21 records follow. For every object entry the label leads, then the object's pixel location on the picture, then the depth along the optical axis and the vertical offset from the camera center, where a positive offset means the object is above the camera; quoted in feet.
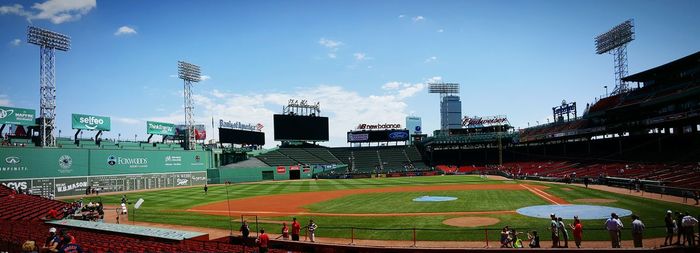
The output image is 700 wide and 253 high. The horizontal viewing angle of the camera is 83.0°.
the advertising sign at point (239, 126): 300.61 +15.76
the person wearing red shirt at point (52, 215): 79.87 -13.30
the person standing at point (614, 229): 51.16 -11.93
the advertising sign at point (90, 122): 206.28 +14.40
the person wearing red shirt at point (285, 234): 63.57 -14.39
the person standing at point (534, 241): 51.90 -13.71
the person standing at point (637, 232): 50.49 -12.31
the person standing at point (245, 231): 63.00 -13.68
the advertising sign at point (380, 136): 359.25 +6.00
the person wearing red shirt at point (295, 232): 62.18 -13.79
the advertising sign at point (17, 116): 175.52 +15.75
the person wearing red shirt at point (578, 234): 52.60 -12.88
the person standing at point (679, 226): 51.44 -11.92
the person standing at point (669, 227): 51.29 -11.80
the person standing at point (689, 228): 49.24 -11.77
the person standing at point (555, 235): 53.47 -13.08
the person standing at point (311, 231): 62.07 -13.66
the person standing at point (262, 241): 52.10 -13.02
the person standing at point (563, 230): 53.15 -12.61
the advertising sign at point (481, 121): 321.93 +15.23
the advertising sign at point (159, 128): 253.24 +12.71
